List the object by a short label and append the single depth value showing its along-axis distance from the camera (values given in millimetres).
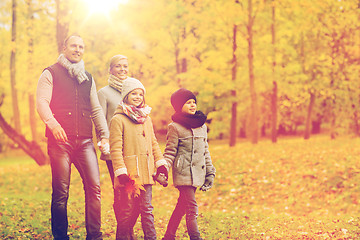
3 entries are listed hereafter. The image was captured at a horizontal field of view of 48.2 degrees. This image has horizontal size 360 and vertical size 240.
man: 4773
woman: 5684
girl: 4598
